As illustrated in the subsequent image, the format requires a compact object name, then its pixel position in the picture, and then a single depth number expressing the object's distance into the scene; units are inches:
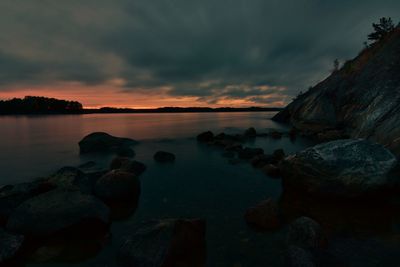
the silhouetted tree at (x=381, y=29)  1274.9
